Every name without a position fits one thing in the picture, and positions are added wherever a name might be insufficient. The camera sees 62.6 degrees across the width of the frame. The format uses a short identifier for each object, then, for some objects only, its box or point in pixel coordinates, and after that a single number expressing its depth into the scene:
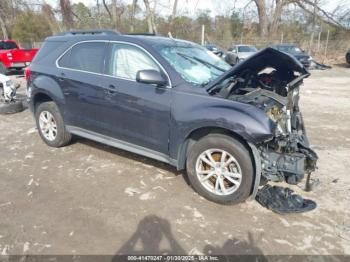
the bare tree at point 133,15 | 22.27
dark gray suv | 3.08
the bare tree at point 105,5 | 22.44
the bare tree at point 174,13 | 25.45
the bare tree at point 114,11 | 17.08
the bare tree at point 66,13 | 16.23
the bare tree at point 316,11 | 28.53
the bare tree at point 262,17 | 30.14
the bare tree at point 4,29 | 28.19
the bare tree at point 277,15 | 29.61
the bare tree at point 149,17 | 17.55
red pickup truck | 14.36
